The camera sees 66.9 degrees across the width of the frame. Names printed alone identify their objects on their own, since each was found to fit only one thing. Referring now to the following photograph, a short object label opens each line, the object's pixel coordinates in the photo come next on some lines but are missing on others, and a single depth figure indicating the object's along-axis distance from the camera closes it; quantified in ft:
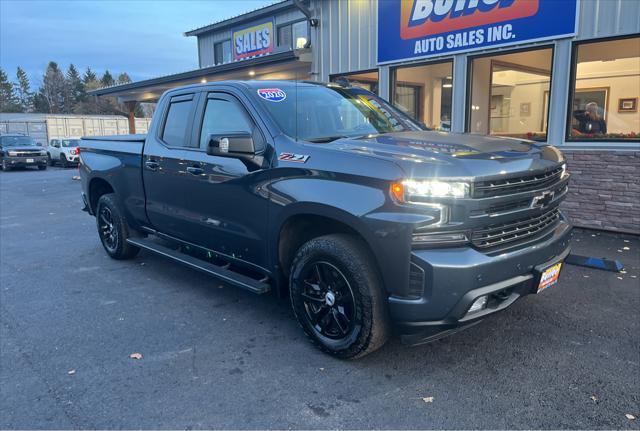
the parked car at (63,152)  81.92
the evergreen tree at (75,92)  289.12
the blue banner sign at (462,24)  24.04
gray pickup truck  9.51
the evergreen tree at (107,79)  292.81
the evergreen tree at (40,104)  290.35
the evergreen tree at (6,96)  267.59
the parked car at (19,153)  77.61
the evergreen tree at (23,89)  300.61
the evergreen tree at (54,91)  290.35
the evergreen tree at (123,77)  301.96
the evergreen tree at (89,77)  313.20
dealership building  23.15
